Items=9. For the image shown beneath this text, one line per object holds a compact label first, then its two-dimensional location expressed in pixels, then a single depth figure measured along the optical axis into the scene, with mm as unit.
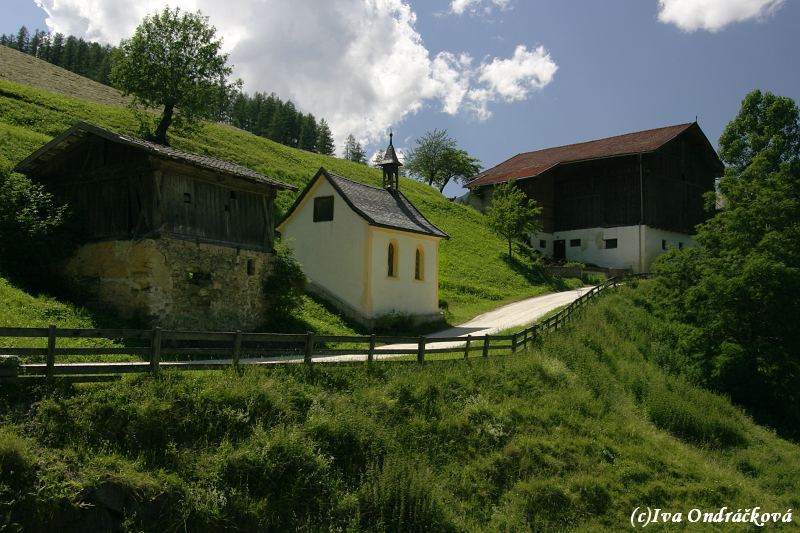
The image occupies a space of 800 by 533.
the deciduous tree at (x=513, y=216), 45812
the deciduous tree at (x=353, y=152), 136125
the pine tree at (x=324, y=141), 114688
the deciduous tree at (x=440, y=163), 80562
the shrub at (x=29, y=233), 19156
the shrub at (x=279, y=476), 10484
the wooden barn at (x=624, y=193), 45844
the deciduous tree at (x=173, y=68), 36531
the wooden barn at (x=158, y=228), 18656
